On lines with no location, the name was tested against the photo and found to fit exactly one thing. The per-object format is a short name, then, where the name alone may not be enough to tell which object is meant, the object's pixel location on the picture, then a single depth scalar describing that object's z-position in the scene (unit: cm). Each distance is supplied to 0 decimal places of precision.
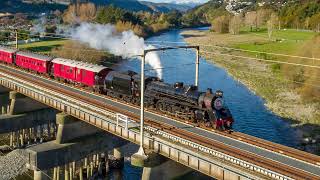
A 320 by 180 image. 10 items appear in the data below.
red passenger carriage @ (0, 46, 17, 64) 7362
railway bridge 2659
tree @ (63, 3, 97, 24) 19332
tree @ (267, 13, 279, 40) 15875
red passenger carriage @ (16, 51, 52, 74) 6361
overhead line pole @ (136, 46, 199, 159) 3106
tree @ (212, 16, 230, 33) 19538
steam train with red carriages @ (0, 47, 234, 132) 3641
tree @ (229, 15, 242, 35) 18550
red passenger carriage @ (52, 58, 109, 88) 5209
